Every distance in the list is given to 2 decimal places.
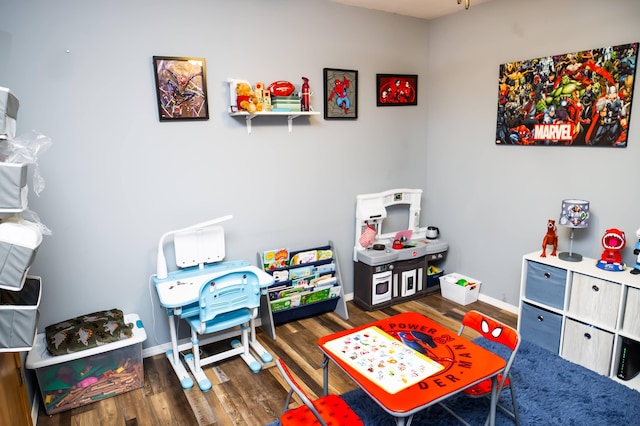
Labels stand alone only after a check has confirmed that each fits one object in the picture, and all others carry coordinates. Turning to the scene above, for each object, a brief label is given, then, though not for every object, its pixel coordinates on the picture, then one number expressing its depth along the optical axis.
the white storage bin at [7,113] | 1.40
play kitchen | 3.54
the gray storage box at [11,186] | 1.41
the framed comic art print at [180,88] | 2.64
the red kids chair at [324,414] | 1.71
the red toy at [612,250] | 2.60
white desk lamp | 2.68
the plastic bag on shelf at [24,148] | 1.57
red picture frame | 3.65
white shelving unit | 2.46
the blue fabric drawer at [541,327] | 2.79
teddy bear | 2.85
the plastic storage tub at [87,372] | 2.29
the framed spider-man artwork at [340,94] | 3.35
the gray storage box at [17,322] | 1.49
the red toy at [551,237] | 2.94
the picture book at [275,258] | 3.20
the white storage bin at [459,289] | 3.64
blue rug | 2.23
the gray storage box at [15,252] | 1.41
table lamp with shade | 2.75
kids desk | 2.46
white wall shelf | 2.87
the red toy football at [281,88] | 3.01
